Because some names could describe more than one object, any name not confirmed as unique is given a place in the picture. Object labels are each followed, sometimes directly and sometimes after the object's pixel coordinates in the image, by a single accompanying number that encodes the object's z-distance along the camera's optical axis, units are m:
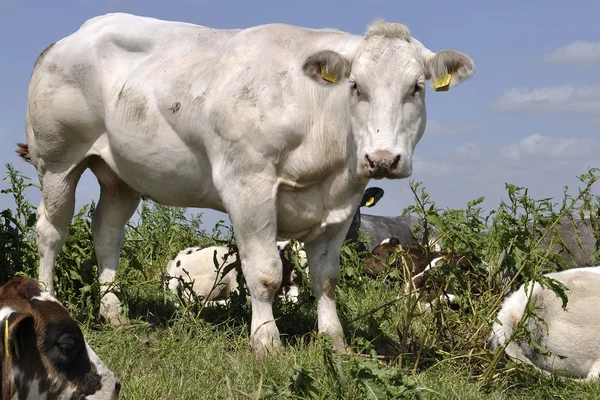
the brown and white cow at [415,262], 7.99
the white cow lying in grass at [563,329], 7.79
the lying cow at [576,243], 12.84
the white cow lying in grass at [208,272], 10.95
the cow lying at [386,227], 17.88
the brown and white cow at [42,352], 5.00
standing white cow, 7.66
